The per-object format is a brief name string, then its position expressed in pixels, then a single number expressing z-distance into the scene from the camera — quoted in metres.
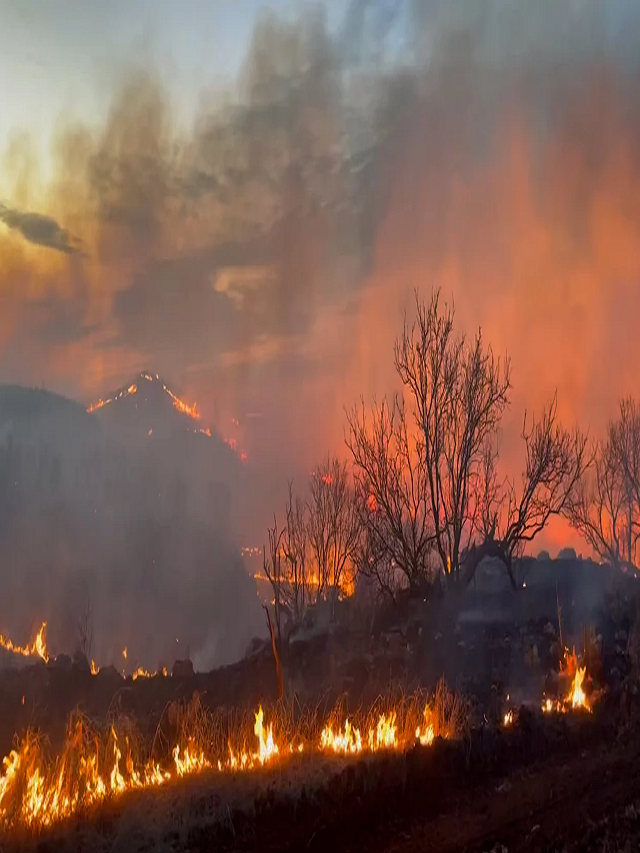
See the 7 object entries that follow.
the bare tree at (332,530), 35.84
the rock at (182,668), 21.66
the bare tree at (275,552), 26.81
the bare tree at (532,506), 20.59
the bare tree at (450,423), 20.28
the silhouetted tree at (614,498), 37.69
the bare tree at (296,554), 36.03
